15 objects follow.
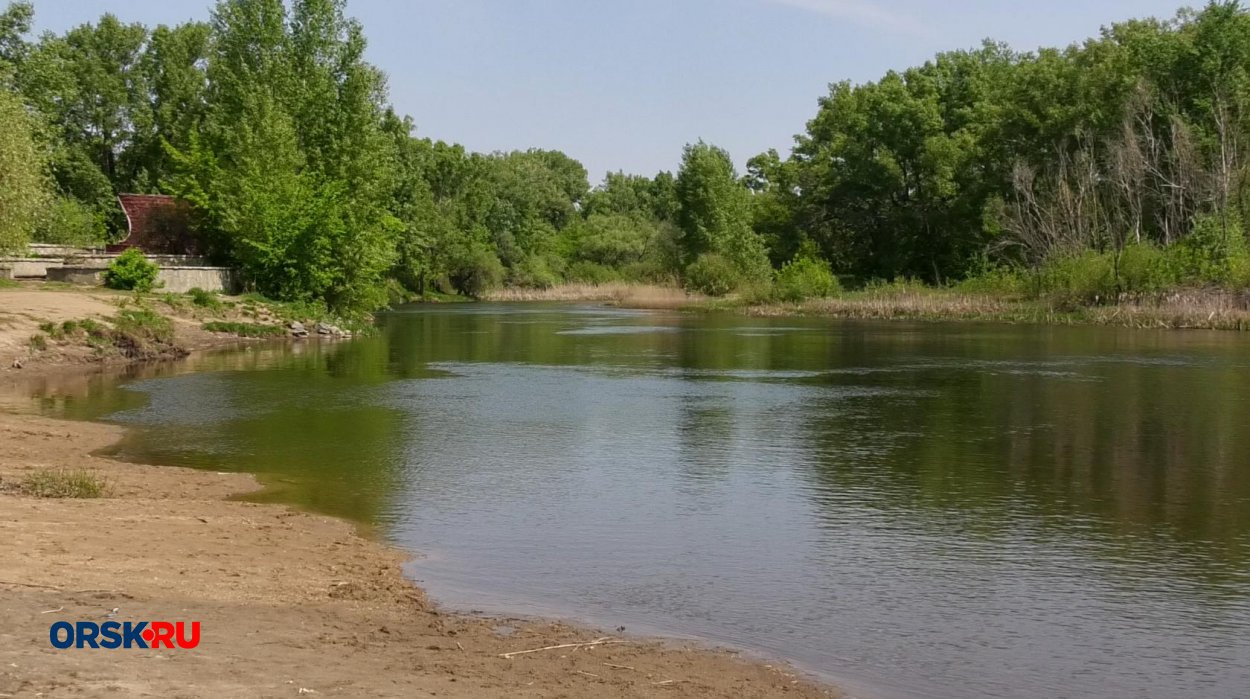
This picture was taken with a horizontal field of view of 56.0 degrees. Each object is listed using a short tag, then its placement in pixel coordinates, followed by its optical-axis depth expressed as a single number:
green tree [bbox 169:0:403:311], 51.75
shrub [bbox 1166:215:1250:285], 52.31
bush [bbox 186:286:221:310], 44.69
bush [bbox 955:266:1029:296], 63.12
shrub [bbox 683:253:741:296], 83.44
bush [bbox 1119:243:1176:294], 54.50
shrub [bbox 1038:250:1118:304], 56.91
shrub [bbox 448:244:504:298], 99.50
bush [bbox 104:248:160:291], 42.56
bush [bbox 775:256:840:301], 73.94
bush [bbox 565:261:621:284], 113.75
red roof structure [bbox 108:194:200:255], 55.53
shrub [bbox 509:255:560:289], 107.69
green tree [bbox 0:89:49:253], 34.88
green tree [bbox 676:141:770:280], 90.12
